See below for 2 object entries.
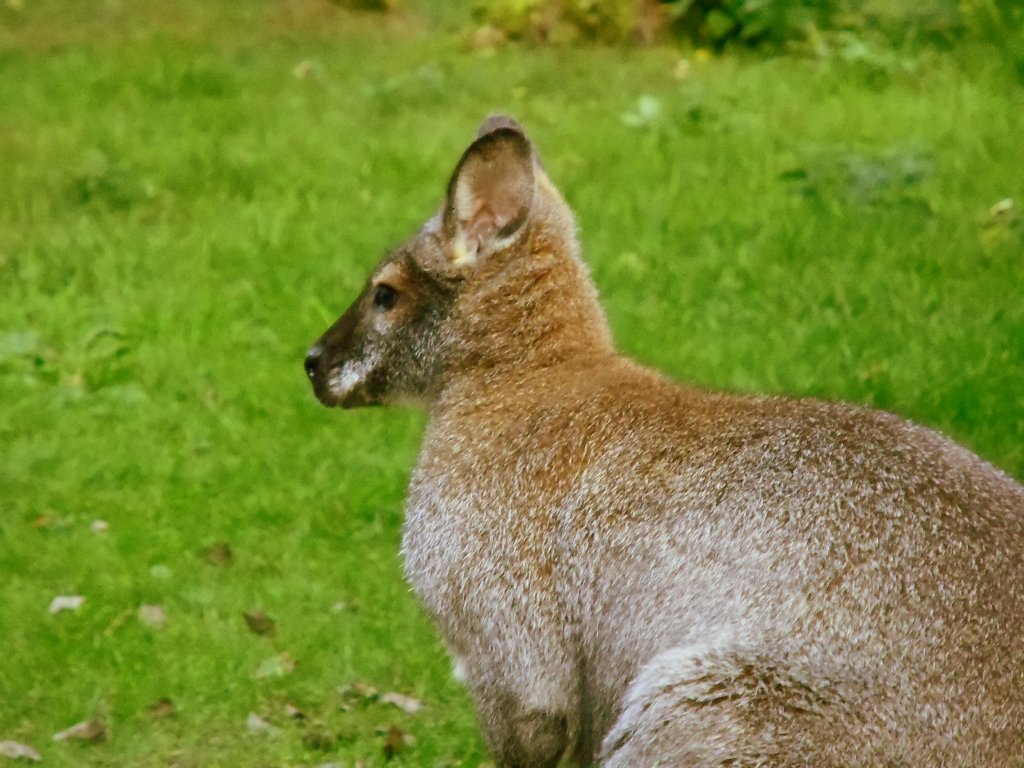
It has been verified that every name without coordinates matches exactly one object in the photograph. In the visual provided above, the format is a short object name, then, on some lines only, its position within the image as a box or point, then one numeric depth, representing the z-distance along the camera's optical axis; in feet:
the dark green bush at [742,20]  80.74
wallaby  27.12
